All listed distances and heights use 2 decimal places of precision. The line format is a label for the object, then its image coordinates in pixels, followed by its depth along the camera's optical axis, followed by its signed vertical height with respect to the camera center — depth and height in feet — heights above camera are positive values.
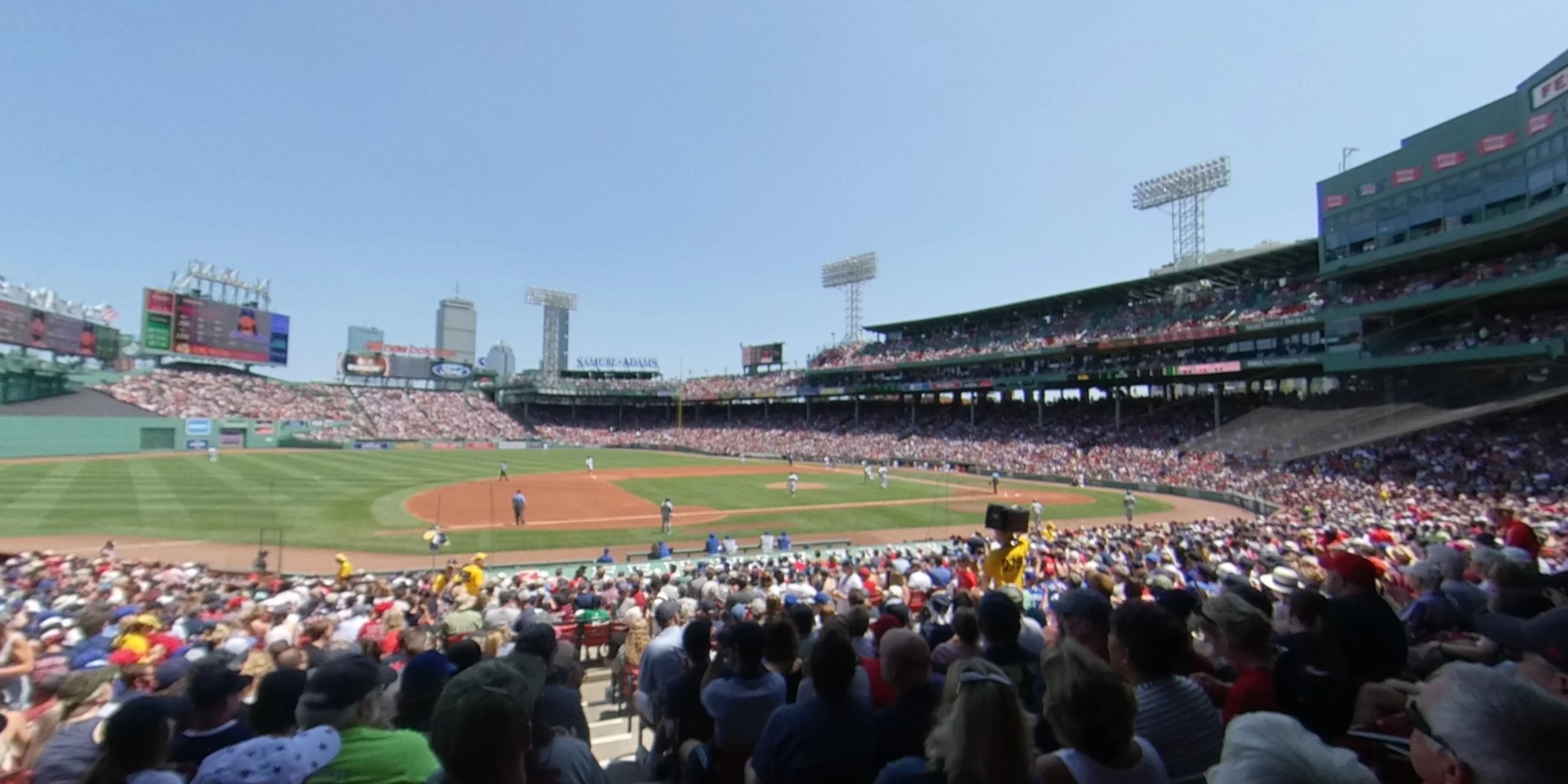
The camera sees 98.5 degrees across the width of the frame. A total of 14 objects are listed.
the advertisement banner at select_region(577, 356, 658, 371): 349.00 +26.77
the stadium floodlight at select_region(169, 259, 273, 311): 261.85 +52.57
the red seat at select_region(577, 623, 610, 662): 32.81 -10.87
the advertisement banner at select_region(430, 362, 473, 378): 325.01 +21.17
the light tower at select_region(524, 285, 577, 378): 396.98 +63.45
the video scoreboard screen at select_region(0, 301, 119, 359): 192.54 +24.18
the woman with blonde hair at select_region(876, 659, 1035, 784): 7.44 -3.63
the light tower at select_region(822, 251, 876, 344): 296.30 +62.81
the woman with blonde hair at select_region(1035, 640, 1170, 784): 7.93 -3.77
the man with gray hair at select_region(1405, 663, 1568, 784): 5.34 -2.65
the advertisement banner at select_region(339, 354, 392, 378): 306.14 +21.78
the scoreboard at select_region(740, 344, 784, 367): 302.04 +27.27
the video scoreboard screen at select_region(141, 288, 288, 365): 231.71 +30.34
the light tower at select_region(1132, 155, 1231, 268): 184.65 +64.79
